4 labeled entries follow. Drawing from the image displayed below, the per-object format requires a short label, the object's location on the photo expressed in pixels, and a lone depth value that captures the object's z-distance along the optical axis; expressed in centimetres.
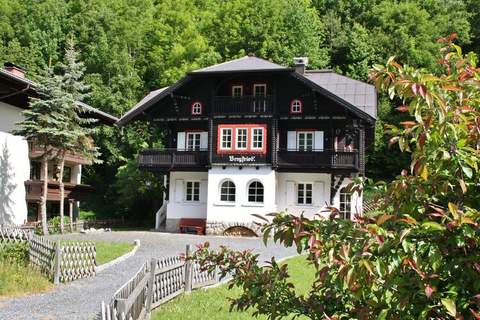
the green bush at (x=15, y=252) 1443
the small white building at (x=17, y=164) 2952
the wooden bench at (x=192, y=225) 3144
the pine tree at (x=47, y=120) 2789
